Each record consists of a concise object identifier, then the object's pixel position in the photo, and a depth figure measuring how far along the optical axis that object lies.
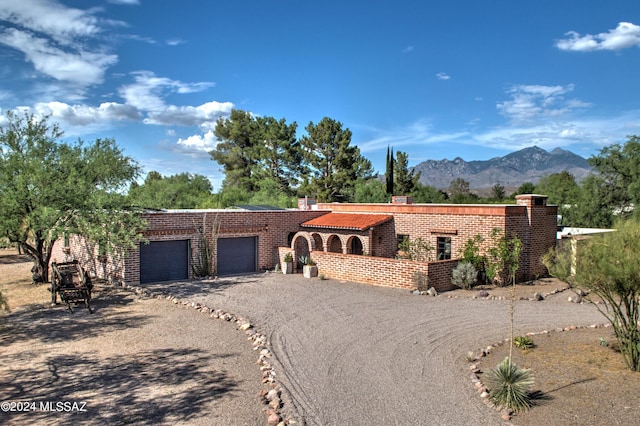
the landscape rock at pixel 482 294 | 15.61
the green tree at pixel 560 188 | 38.87
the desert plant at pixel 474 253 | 17.53
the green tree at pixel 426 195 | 49.81
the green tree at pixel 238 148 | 53.72
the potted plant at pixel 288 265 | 20.61
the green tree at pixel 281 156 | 50.34
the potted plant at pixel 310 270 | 19.56
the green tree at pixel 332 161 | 47.00
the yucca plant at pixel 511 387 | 7.13
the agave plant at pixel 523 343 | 10.00
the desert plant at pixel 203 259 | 19.53
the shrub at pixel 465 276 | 16.80
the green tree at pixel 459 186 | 88.75
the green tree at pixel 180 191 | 21.11
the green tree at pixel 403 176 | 51.72
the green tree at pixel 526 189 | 58.08
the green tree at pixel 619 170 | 28.48
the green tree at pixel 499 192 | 66.43
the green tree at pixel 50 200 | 14.25
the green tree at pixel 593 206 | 30.11
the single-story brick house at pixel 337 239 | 17.64
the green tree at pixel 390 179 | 43.23
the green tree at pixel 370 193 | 42.69
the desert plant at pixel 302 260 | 20.54
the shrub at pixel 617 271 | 8.02
